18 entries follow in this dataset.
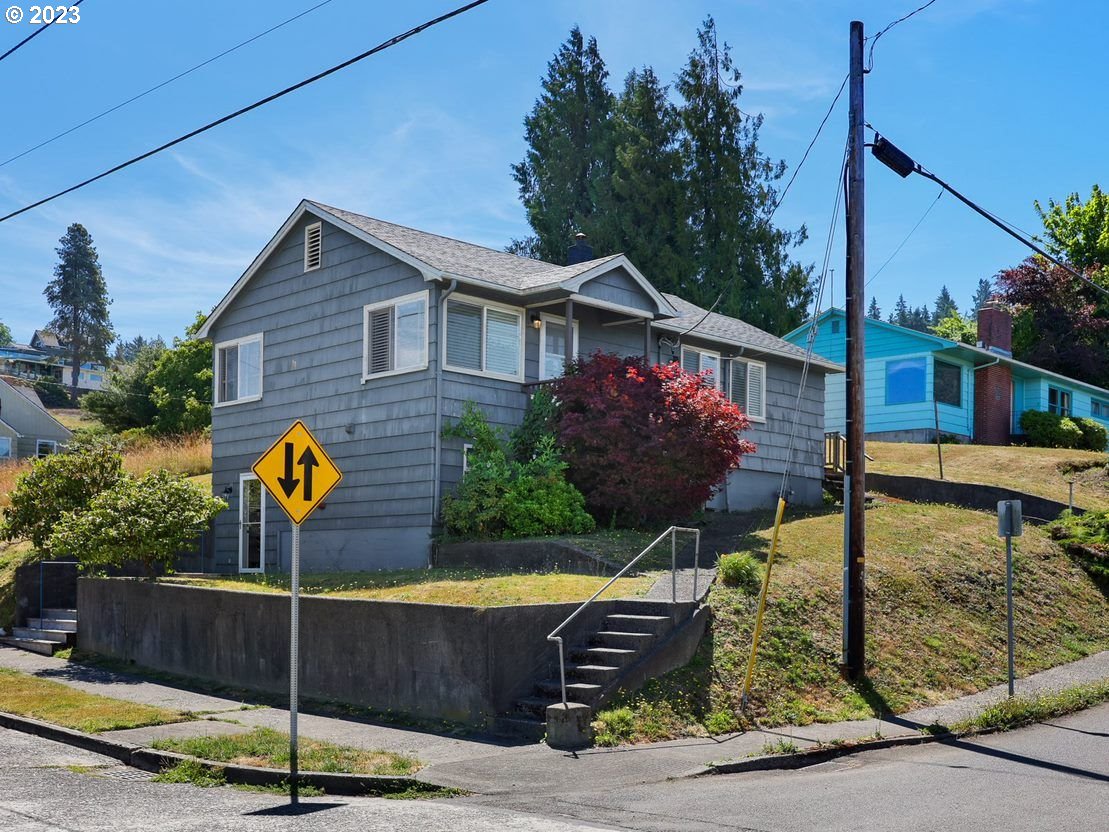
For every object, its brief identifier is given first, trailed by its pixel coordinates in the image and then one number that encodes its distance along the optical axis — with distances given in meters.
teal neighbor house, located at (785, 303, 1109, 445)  37.19
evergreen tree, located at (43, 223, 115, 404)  89.31
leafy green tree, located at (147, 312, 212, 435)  45.69
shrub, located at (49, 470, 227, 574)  18.98
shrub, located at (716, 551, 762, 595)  15.27
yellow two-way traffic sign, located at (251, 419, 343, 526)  10.52
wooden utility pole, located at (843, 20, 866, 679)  14.12
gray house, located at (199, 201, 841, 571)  20.31
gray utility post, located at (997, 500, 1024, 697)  14.83
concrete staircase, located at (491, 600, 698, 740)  12.28
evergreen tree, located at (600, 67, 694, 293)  45.38
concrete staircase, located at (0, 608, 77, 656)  19.64
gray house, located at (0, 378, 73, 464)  60.84
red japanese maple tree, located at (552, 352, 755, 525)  19.92
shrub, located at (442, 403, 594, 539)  19.23
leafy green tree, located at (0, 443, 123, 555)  21.92
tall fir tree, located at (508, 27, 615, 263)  49.31
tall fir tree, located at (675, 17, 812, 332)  45.69
